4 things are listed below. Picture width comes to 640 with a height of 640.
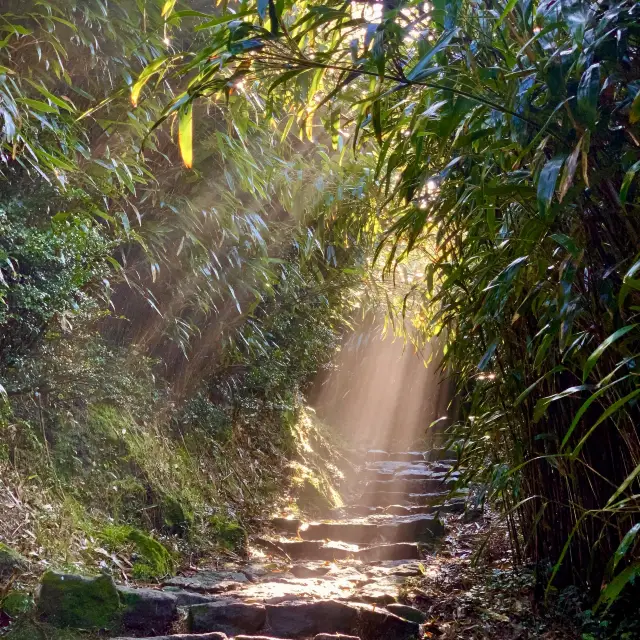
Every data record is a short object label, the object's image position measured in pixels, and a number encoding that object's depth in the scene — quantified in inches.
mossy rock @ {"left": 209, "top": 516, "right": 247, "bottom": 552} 159.5
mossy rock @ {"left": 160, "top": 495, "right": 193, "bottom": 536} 148.8
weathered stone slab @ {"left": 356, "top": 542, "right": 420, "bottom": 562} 161.6
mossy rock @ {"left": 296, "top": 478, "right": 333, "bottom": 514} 228.2
